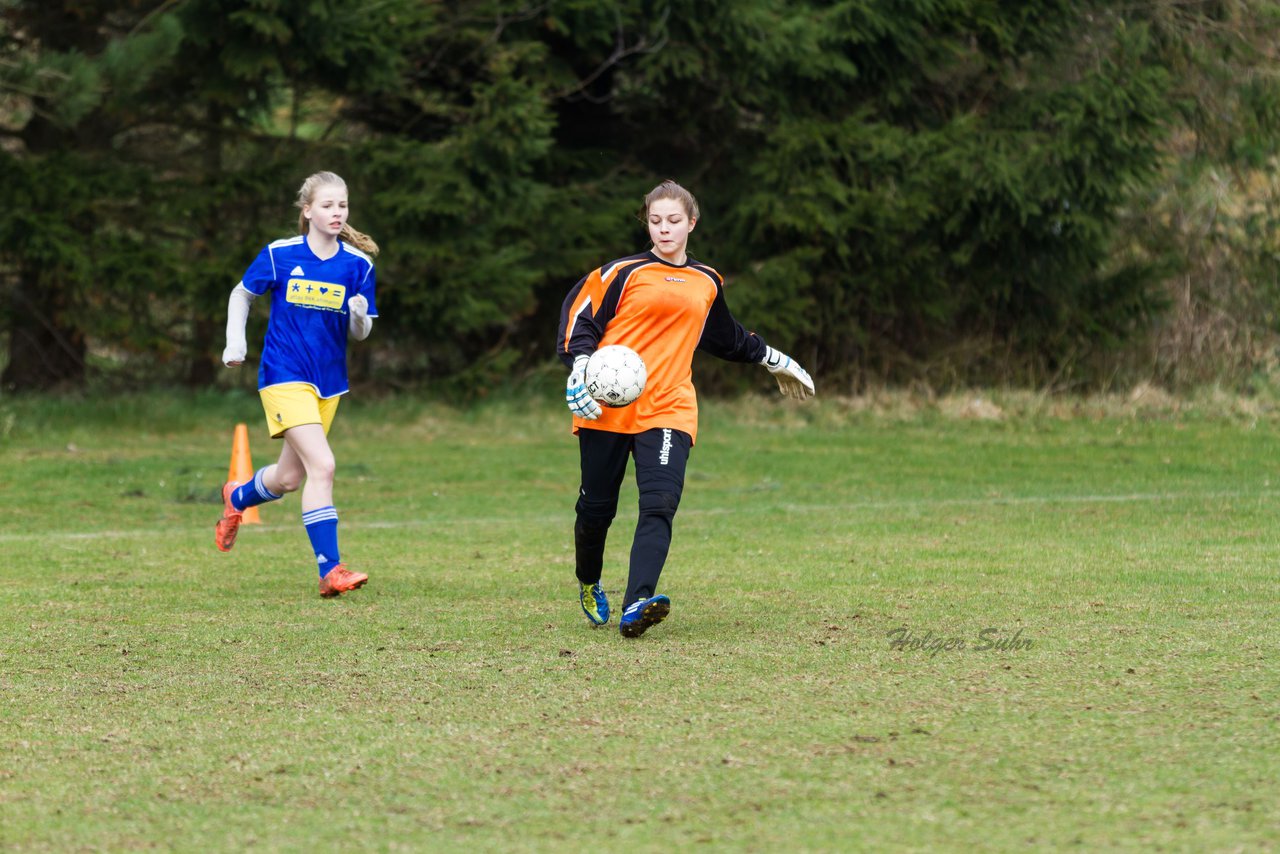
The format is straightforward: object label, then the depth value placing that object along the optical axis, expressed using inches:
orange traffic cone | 892.6
